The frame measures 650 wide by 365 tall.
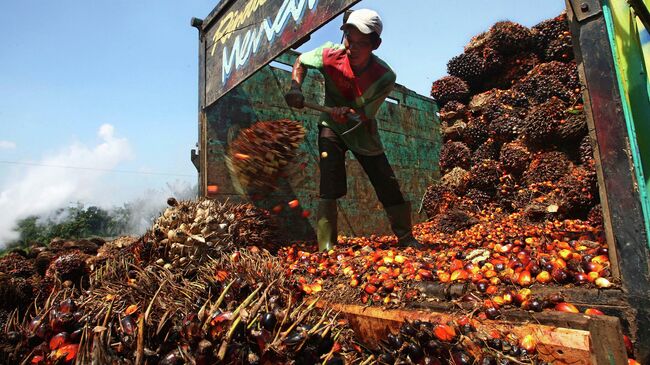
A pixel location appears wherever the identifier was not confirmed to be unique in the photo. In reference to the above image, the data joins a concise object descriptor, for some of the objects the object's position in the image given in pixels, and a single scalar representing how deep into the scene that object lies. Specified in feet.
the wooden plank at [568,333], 5.50
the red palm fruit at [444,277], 8.88
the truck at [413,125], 6.31
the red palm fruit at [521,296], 7.11
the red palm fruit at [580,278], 7.22
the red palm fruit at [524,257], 8.80
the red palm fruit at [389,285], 9.10
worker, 15.55
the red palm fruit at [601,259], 7.58
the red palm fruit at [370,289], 9.37
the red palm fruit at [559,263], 7.84
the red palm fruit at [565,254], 8.30
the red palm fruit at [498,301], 7.26
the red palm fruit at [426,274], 9.30
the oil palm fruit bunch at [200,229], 12.49
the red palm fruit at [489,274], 8.29
